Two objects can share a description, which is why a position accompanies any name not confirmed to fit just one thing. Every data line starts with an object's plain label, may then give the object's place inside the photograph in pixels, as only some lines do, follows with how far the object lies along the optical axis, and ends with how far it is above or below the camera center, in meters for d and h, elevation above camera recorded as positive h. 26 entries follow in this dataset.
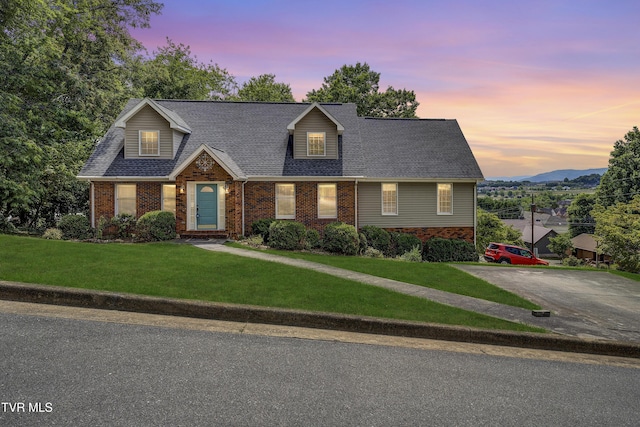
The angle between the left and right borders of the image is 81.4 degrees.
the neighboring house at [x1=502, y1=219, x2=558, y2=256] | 64.94 -5.22
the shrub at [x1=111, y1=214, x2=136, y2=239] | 18.38 -0.83
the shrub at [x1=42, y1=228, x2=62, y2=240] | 17.20 -1.24
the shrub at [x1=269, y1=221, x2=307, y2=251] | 16.48 -1.23
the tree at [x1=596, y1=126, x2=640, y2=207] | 44.19 +4.28
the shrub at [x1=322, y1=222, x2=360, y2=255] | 16.83 -1.48
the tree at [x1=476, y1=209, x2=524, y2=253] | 41.66 -2.46
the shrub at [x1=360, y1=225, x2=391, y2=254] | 20.81 -1.67
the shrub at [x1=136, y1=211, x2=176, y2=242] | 17.30 -0.87
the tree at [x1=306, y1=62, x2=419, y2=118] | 40.00 +12.34
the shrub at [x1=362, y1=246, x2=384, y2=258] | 18.33 -2.22
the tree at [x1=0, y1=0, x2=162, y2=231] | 17.72 +6.74
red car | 25.19 -3.22
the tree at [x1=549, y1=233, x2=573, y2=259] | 57.94 -5.71
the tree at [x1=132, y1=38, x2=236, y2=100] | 30.02 +13.23
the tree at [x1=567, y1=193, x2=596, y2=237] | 55.47 -0.70
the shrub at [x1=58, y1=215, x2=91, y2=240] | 18.14 -0.93
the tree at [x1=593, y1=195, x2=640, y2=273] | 22.34 -1.58
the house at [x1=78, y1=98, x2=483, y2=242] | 19.67 +2.04
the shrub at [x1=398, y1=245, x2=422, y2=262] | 19.38 -2.49
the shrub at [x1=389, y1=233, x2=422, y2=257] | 21.62 -2.08
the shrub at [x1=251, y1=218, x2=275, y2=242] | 19.57 -1.04
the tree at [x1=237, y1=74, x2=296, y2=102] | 42.81 +13.94
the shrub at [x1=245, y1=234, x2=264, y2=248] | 17.26 -1.56
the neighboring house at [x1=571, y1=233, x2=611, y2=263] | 51.81 -5.54
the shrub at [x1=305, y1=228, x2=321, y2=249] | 18.16 -1.51
